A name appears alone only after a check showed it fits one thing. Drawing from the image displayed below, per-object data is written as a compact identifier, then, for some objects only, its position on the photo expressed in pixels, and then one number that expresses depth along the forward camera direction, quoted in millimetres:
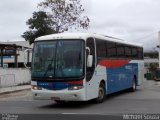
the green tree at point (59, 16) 29087
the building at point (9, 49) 25727
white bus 10792
